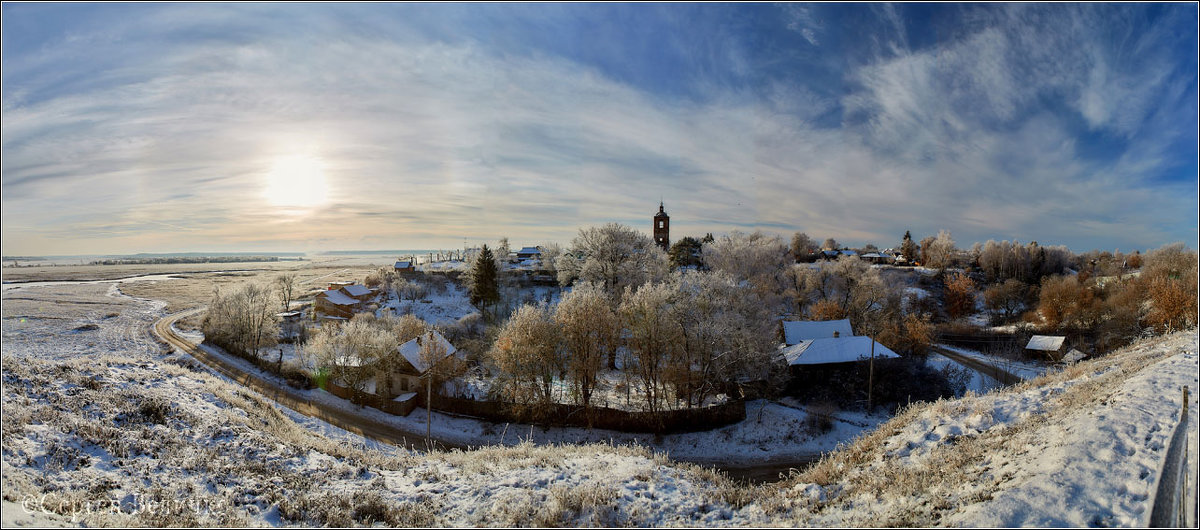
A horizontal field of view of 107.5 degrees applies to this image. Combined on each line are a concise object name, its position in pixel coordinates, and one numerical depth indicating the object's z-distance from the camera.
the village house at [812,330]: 33.34
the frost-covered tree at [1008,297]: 52.81
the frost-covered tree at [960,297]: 55.72
